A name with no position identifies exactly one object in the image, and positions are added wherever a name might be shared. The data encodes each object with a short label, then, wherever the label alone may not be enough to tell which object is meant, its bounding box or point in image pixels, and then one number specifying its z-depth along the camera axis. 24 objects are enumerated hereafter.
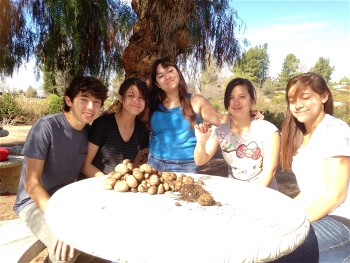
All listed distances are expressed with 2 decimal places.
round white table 1.16
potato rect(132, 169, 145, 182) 1.81
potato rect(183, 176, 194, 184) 1.86
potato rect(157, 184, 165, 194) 1.78
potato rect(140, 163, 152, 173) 1.82
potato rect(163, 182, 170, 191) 1.81
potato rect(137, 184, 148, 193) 1.79
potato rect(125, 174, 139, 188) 1.78
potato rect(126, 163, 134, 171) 1.86
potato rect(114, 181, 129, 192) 1.78
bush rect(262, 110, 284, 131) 10.76
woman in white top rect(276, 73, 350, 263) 1.65
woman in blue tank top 2.60
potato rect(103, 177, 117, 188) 1.84
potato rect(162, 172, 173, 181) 1.88
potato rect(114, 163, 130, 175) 1.85
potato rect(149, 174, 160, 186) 1.80
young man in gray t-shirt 2.02
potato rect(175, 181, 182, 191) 1.81
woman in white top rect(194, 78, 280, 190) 2.31
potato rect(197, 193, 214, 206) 1.59
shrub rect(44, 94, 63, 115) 13.31
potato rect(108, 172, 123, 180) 1.85
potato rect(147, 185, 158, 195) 1.77
